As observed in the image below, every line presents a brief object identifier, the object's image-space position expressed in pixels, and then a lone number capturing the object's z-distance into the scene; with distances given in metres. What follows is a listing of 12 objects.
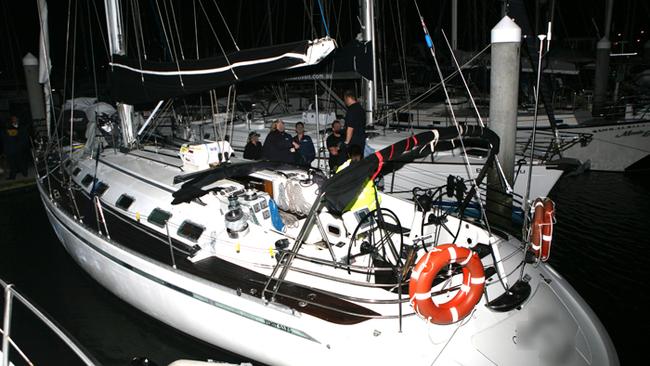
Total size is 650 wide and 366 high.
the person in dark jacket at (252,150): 9.13
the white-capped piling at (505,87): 6.75
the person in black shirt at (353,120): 8.29
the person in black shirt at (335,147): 7.93
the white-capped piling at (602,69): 15.92
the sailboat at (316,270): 4.02
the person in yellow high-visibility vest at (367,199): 5.38
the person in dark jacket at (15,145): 12.54
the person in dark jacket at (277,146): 8.70
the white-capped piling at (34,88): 14.91
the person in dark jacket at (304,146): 9.41
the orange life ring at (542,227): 4.75
